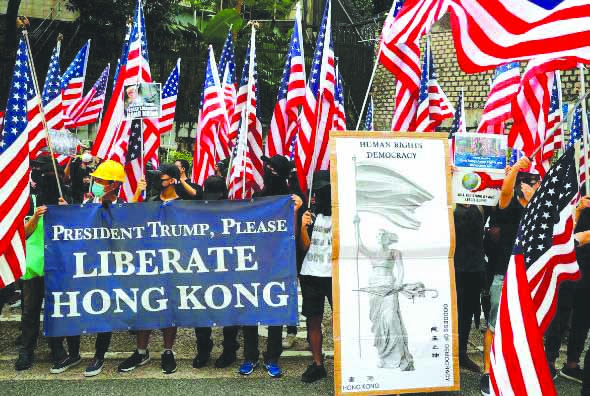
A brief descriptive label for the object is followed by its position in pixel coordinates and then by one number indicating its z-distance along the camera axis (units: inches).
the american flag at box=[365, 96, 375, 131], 416.9
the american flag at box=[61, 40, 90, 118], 449.7
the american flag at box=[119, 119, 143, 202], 302.8
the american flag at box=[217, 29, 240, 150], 413.7
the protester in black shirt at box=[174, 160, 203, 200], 279.6
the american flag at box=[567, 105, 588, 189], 258.1
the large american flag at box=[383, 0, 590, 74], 146.0
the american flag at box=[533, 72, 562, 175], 319.3
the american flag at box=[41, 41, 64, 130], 392.5
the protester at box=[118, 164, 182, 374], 235.1
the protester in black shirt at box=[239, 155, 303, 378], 233.3
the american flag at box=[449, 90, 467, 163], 365.7
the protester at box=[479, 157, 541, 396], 217.8
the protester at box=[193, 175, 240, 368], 241.6
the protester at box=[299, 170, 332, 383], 225.6
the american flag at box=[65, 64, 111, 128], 457.4
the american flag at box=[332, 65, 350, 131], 350.6
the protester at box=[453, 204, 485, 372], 241.1
